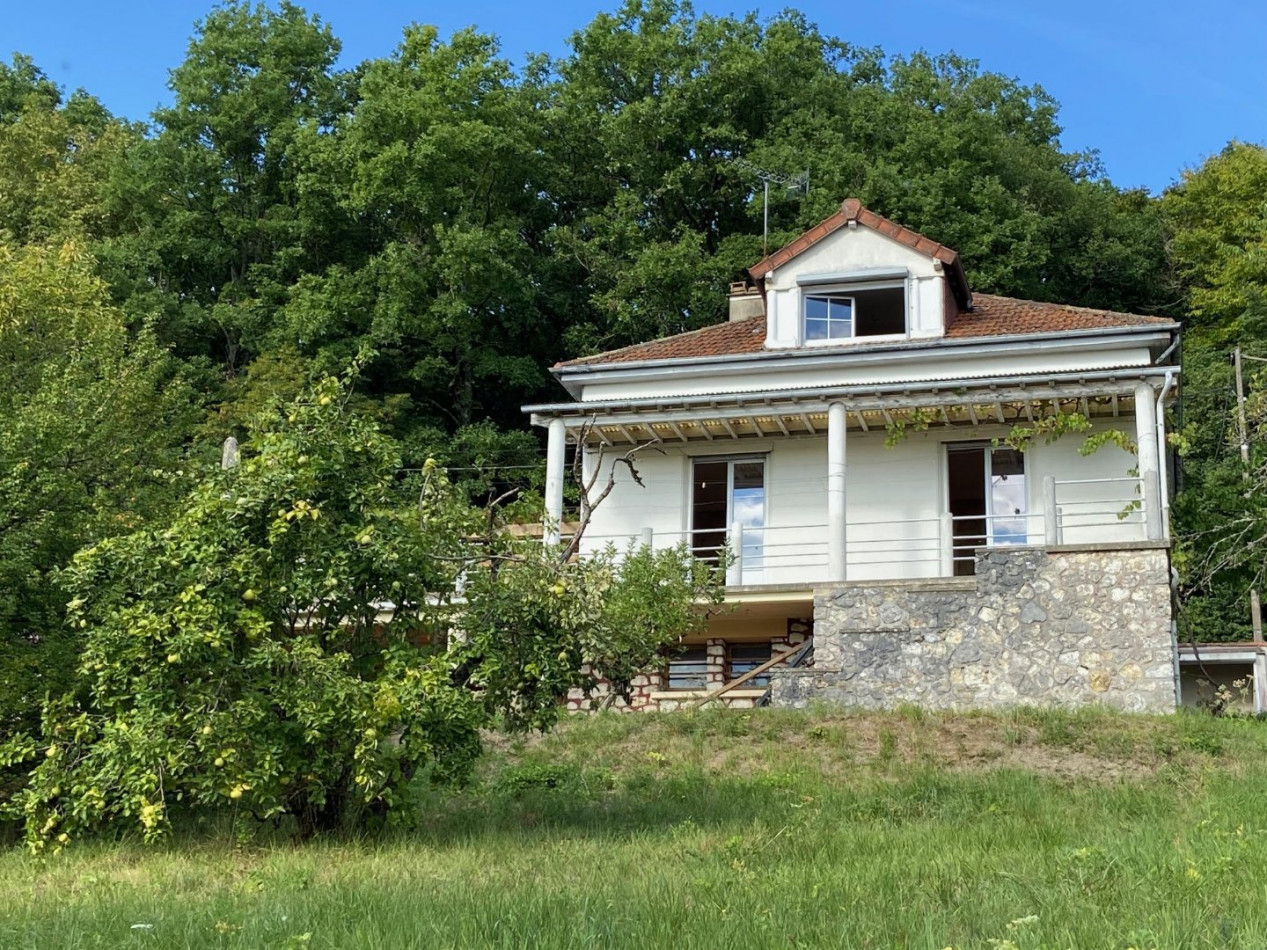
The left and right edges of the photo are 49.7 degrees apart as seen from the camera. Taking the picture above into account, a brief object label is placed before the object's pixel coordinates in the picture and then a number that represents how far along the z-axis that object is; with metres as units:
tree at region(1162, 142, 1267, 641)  17.58
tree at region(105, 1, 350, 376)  35.12
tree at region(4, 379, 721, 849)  9.91
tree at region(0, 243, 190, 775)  12.19
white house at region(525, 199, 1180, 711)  17.42
